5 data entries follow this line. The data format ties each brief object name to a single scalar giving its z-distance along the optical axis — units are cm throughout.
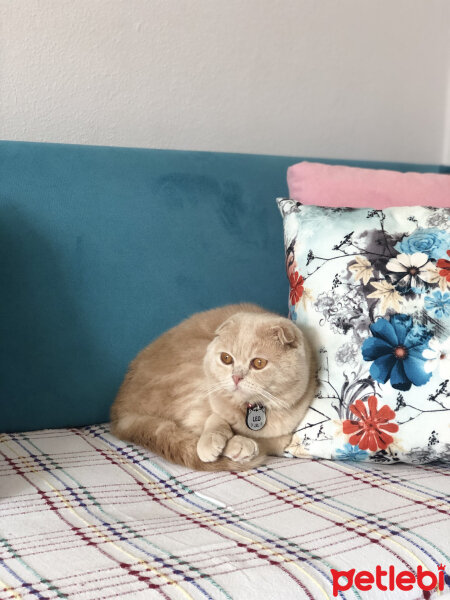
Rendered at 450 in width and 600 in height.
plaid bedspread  84
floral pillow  122
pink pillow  156
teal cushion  138
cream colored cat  122
